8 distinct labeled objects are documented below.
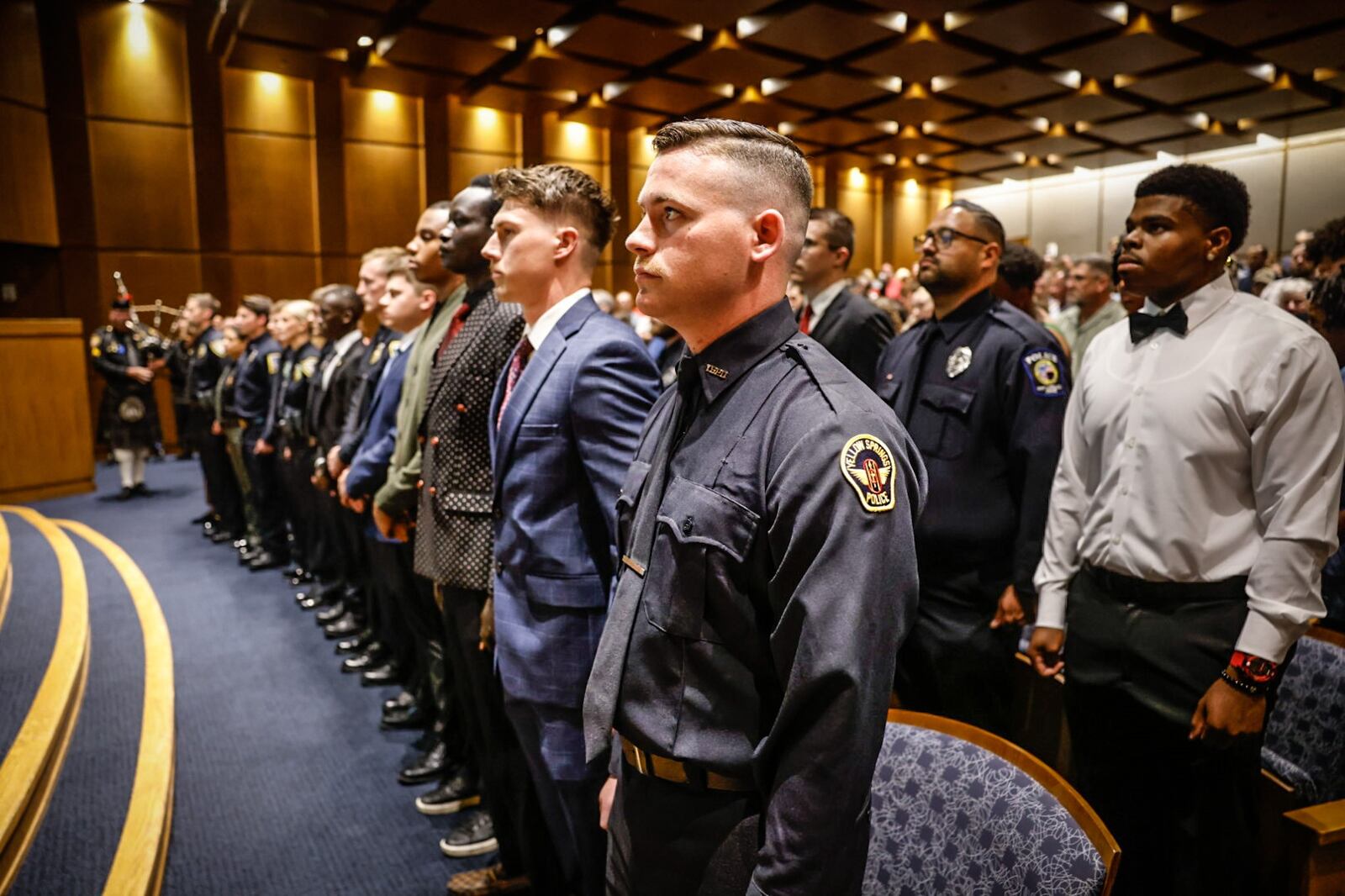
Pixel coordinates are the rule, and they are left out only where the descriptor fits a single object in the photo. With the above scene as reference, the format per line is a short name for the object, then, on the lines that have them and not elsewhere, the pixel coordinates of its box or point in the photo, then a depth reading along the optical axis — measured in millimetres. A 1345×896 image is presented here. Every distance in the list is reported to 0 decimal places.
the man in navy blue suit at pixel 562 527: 1709
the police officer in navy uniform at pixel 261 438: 5242
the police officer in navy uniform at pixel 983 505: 2066
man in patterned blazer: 2039
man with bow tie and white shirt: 1452
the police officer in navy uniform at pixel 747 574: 871
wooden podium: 6695
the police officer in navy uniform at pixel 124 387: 7145
